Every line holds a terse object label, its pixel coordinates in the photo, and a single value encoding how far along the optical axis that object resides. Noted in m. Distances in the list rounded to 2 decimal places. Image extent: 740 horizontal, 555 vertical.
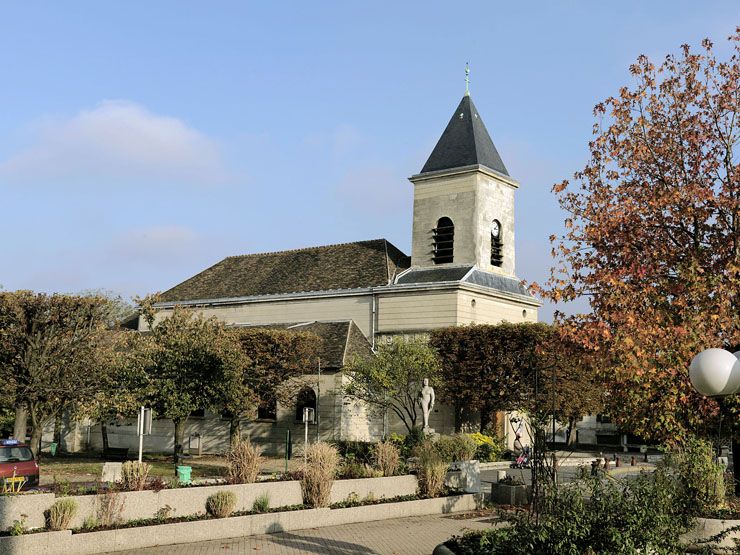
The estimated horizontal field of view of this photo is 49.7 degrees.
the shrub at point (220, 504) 15.34
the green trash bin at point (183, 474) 17.17
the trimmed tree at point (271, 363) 34.31
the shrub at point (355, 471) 18.80
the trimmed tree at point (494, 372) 35.16
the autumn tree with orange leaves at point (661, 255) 14.73
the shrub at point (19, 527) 12.38
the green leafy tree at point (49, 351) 30.02
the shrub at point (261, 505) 16.23
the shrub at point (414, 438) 25.22
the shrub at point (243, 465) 16.84
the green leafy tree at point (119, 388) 30.92
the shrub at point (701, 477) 13.73
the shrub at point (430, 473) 19.34
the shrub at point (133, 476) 14.89
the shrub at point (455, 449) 22.23
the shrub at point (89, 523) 13.51
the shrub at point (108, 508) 13.79
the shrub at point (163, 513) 14.63
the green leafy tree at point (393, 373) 34.66
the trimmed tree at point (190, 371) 30.77
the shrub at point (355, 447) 30.06
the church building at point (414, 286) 38.97
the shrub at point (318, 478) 17.02
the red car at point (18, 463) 19.58
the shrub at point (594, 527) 8.84
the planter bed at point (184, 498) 12.92
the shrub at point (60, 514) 12.91
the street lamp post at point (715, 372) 8.40
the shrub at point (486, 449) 33.62
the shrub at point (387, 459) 19.56
